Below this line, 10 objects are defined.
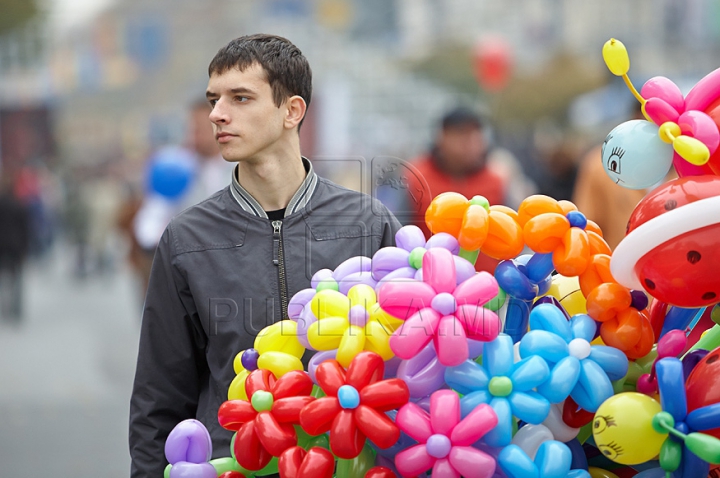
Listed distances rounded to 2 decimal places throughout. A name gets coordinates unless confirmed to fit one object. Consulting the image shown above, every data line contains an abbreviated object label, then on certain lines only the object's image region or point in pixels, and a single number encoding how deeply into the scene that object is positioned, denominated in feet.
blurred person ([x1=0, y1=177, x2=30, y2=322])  83.15
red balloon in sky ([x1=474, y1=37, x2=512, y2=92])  162.50
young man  17.57
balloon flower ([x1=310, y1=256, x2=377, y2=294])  15.52
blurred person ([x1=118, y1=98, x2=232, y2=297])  37.96
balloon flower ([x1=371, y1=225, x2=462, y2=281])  14.98
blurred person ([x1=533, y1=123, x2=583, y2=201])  62.44
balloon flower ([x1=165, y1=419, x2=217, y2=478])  15.35
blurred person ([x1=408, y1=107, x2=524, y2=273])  41.88
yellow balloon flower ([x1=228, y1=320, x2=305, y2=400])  15.19
